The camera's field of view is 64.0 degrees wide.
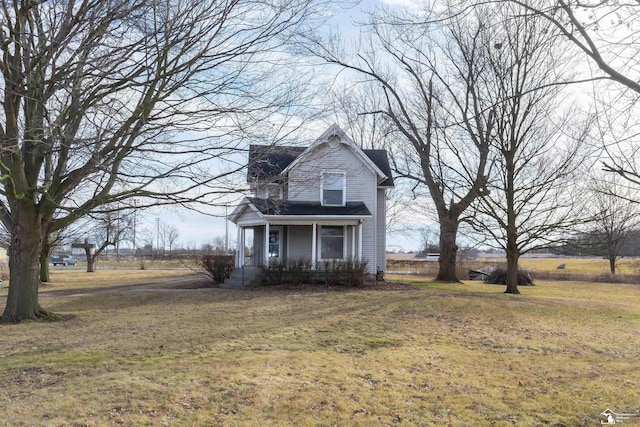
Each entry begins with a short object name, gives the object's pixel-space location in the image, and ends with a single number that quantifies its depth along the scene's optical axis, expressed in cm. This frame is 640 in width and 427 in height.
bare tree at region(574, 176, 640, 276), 2054
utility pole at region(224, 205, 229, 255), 4119
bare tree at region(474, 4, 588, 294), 2019
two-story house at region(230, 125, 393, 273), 2170
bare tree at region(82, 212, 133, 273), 3541
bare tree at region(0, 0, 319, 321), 866
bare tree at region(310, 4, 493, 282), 2138
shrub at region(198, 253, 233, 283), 2281
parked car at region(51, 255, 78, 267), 6272
